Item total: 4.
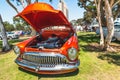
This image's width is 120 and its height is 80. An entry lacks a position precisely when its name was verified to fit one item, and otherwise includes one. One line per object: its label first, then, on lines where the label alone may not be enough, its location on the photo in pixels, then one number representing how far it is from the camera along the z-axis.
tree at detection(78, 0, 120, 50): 3.65
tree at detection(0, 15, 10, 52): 4.16
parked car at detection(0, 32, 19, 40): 12.27
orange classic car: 2.21
